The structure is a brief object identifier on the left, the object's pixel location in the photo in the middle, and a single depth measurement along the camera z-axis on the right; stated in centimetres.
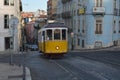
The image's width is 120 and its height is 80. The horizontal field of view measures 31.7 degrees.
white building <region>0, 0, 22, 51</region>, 3359
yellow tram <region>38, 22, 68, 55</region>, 1932
